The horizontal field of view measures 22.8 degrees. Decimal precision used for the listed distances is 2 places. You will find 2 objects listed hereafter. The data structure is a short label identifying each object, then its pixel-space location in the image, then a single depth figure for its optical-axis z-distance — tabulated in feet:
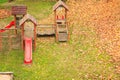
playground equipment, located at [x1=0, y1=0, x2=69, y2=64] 54.54
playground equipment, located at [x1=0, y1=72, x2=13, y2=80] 45.62
